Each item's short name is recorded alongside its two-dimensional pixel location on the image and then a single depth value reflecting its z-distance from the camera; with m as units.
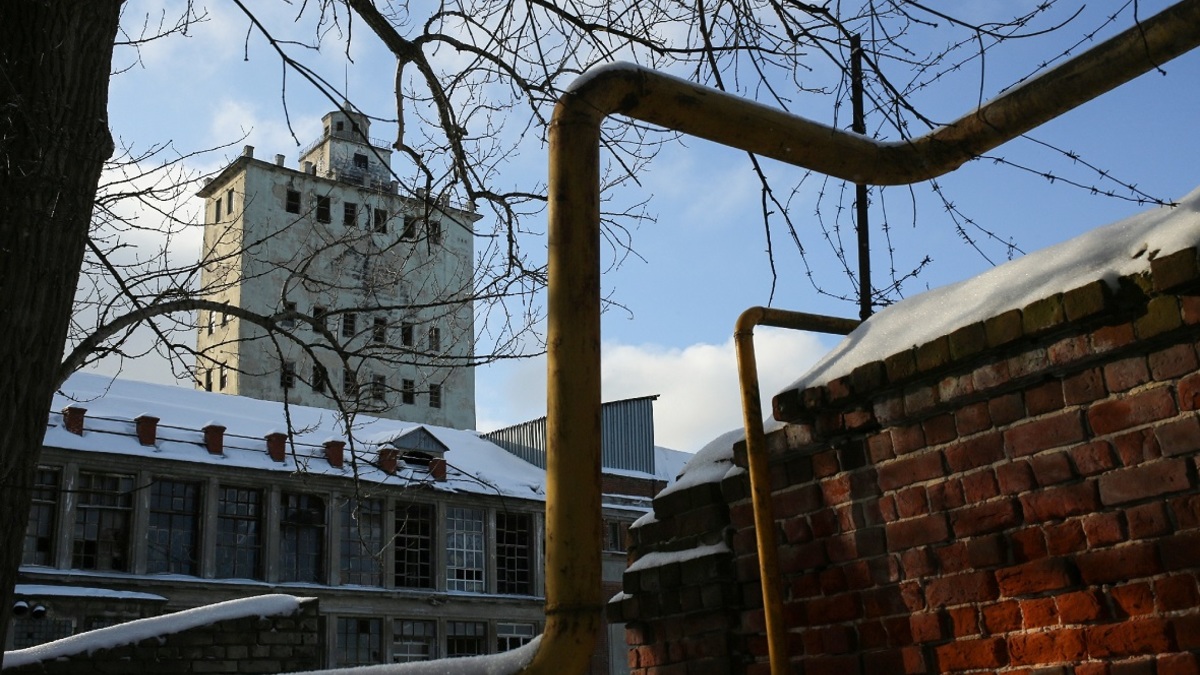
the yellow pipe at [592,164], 3.02
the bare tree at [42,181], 3.67
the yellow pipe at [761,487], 3.20
